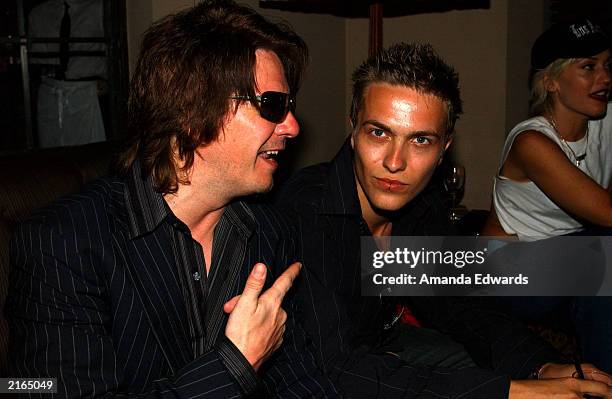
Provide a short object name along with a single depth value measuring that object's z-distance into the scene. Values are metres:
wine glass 3.42
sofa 1.47
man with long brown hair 1.27
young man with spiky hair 1.64
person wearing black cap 2.62
